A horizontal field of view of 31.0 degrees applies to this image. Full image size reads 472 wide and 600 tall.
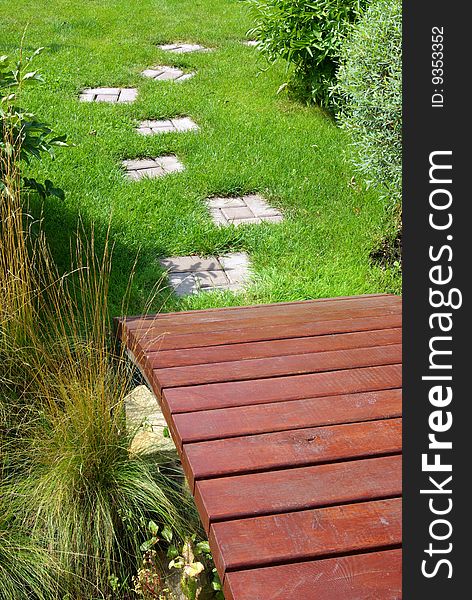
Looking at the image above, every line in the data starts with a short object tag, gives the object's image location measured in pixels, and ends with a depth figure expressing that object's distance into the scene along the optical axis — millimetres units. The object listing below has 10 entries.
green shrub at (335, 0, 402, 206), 4668
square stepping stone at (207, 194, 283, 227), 5453
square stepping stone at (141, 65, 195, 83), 8000
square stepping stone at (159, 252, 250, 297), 4699
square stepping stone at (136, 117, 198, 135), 6777
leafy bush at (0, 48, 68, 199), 3717
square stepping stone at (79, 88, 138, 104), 7422
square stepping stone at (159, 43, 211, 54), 8828
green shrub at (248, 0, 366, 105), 6664
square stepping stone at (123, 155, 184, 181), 6020
